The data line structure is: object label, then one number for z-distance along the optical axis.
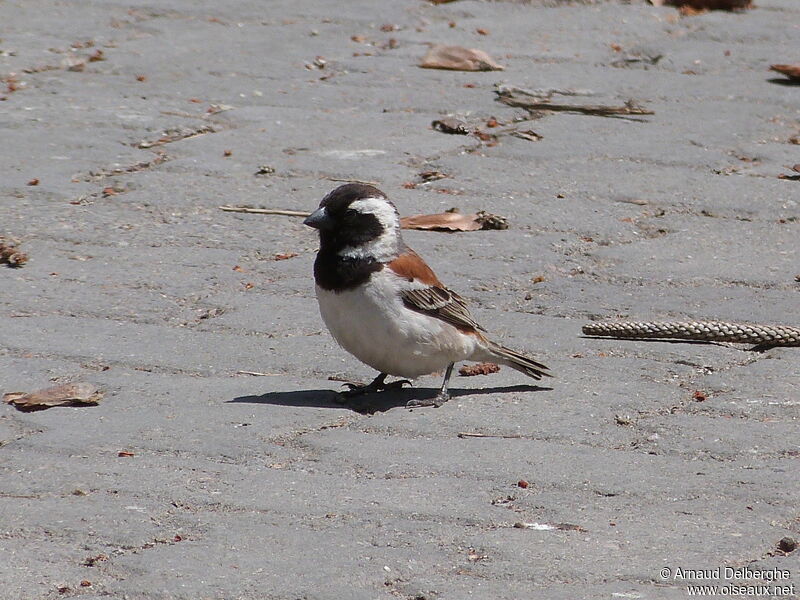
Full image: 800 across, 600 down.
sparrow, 8.67
